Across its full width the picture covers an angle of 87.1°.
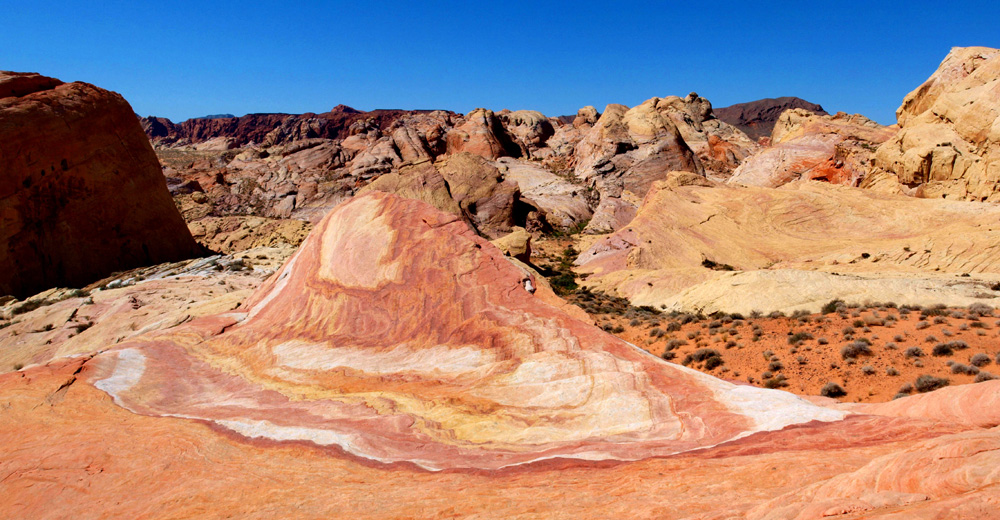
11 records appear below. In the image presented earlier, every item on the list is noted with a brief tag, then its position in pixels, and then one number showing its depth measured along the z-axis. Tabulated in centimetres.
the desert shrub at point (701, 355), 1589
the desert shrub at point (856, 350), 1421
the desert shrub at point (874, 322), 1607
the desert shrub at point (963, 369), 1224
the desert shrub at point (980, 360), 1259
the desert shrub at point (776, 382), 1357
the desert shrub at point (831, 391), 1269
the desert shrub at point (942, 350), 1343
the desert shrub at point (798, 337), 1583
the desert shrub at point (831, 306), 1836
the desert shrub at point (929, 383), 1183
